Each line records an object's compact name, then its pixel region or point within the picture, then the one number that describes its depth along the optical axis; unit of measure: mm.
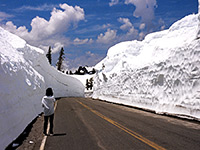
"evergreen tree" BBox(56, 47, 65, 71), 70462
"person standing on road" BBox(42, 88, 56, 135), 7452
